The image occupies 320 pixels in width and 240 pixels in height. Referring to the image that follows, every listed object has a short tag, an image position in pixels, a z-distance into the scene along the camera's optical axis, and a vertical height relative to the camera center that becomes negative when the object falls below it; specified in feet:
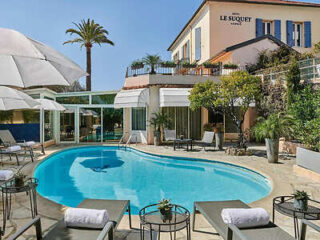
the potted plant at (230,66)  81.00 +18.99
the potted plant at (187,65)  79.15 +18.72
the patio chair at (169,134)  67.47 -3.32
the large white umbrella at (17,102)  40.01 +3.74
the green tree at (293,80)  55.31 +9.65
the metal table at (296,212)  15.99 -6.04
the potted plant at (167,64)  76.23 +18.26
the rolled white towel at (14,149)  45.95 -5.15
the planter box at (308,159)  33.61 -5.41
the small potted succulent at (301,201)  16.48 -5.34
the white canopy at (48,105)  58.04 +4.29
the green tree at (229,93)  52.29 +6.42
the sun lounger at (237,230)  13.56 -6.42
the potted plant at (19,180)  21.26 -5.11
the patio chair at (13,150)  44.64 -5.40
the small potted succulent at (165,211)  15.20 -5.58
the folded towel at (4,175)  22.81 -4.99
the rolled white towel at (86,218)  14.20 -5.69
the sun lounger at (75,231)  12.69 -6.40
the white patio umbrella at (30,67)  15.98 +3.95
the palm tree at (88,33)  114.73 +42.43
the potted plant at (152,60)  74.69 +19.17
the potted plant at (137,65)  77.42 +18.55
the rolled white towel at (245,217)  14.44 -5.73
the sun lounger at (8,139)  55.49 -4.09
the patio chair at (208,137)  61.67 -3.83
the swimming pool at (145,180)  33.47 -9.85
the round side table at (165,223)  14.48 -6.33
